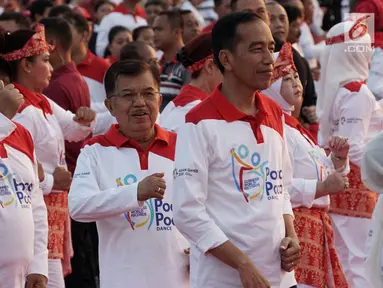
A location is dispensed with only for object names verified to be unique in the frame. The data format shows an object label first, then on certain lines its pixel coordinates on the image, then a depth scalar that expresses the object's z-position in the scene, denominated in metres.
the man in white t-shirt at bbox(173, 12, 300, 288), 9.46
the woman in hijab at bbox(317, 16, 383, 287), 16.22
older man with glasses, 10.78
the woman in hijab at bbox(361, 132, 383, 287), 8.99
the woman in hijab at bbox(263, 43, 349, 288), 12.48
